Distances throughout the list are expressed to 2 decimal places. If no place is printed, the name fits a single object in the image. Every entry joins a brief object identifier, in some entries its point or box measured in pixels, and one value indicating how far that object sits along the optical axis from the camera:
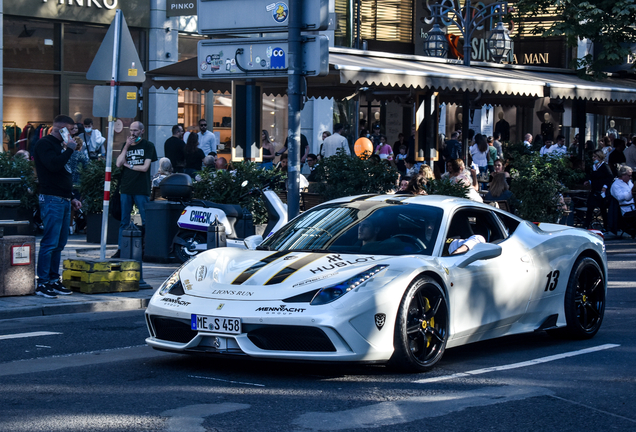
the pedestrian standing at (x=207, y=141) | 22.62
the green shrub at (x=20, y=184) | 16.70
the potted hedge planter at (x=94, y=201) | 15.98
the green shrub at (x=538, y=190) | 17.88
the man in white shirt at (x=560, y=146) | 25.61
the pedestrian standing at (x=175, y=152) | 19.20
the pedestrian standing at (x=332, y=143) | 21.85
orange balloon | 20.96
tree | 25.67
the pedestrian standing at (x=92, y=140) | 20.95
